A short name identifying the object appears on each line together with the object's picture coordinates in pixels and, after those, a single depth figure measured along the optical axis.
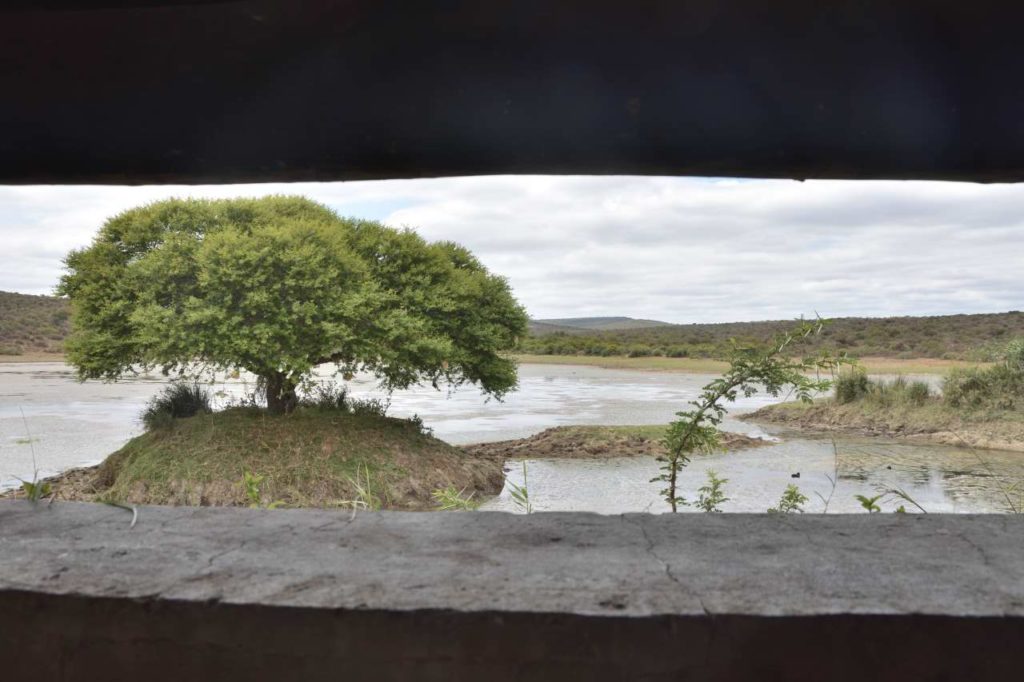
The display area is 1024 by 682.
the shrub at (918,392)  17.66
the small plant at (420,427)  17.86
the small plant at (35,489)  2.25
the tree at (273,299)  14.49
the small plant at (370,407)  17.28
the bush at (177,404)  16.91
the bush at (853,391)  18.27
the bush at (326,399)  16.97
